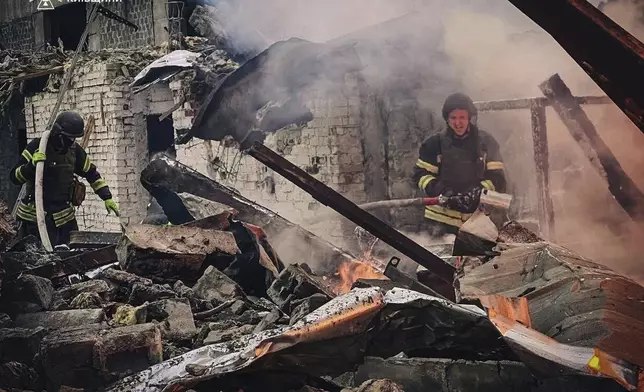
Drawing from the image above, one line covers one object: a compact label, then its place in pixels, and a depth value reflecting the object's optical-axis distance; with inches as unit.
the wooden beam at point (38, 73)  509.4
